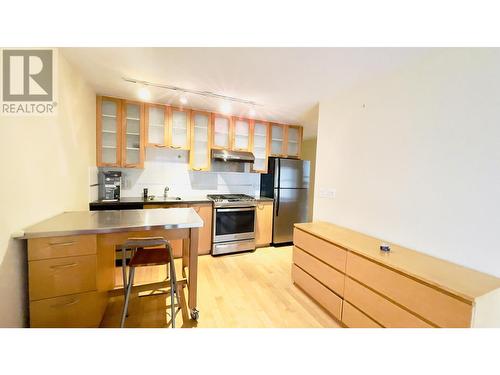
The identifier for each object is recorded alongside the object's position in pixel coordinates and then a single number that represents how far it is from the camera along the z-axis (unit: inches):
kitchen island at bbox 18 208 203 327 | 52.1
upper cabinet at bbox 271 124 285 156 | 150.7
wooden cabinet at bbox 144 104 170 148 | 116.7
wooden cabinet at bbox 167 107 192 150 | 121.3
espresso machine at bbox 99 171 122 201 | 110.2
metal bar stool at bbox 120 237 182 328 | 57.1
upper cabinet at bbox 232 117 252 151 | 137.7
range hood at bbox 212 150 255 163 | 130.2
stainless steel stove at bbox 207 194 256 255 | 125.4
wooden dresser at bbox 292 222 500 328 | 42.3
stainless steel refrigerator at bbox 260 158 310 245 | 144.6
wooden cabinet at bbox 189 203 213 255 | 124.2
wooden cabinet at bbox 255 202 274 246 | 141.6
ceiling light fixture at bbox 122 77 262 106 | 88.7
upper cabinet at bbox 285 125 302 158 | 155.6
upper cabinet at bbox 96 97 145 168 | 108.0
